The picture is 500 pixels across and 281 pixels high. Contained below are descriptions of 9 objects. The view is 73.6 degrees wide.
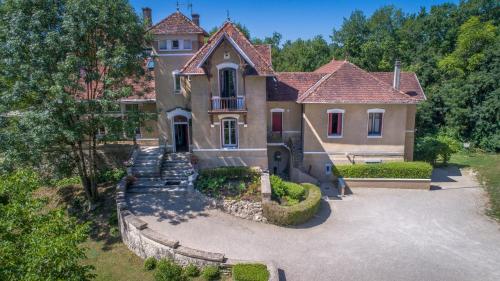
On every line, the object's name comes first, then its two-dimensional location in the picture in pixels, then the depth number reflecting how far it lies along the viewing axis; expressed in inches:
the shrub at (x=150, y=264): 667.4
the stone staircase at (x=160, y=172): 933.8
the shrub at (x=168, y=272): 598.5
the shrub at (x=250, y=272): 569.3
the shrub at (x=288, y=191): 864.3
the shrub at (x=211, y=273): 609.6
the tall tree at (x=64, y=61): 719.1
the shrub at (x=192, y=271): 622.4
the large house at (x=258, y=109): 961.5
